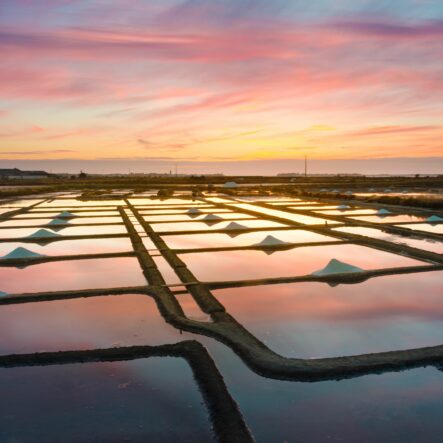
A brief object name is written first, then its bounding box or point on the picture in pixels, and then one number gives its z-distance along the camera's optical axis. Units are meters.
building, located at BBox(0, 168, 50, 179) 142.49
